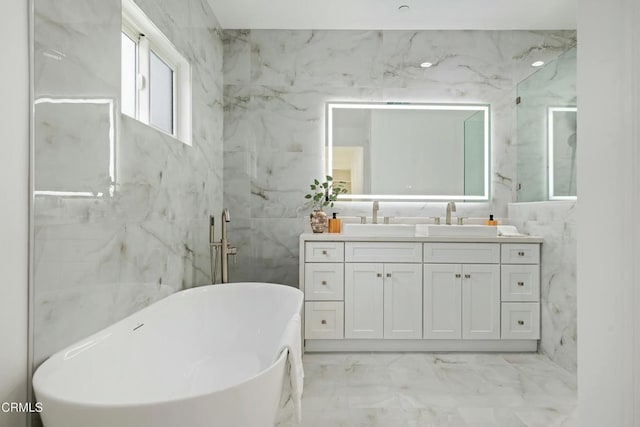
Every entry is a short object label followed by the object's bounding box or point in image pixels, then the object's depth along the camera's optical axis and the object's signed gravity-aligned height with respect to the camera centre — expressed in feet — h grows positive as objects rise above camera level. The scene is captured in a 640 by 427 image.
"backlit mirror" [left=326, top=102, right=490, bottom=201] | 11.05 +1.79
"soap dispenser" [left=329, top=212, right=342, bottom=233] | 10.50 -0.39
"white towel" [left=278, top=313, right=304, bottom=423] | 4.21 -1.78
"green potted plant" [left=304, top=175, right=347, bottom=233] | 10.10 +0.39
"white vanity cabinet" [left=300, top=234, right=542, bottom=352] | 9.29 -1.91
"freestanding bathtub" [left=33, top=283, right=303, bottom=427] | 3.08 -1.85
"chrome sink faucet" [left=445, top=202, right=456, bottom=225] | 10.45 +0.08
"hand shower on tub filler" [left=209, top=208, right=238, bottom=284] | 8.72 -0.96
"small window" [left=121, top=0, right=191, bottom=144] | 6.70 +2.69
